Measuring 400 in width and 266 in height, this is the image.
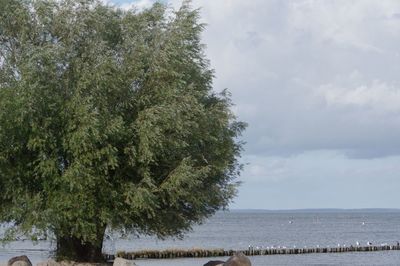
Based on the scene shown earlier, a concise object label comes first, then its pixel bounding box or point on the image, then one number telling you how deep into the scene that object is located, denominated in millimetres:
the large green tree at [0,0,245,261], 35250
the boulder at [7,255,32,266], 37556
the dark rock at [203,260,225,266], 39575
